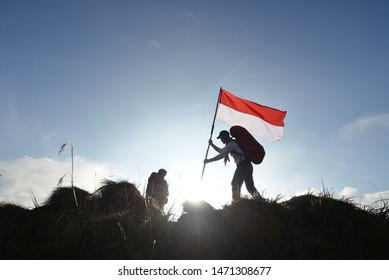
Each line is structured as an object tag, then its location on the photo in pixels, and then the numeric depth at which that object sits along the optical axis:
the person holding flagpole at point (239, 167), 7.95
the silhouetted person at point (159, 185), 10.16
